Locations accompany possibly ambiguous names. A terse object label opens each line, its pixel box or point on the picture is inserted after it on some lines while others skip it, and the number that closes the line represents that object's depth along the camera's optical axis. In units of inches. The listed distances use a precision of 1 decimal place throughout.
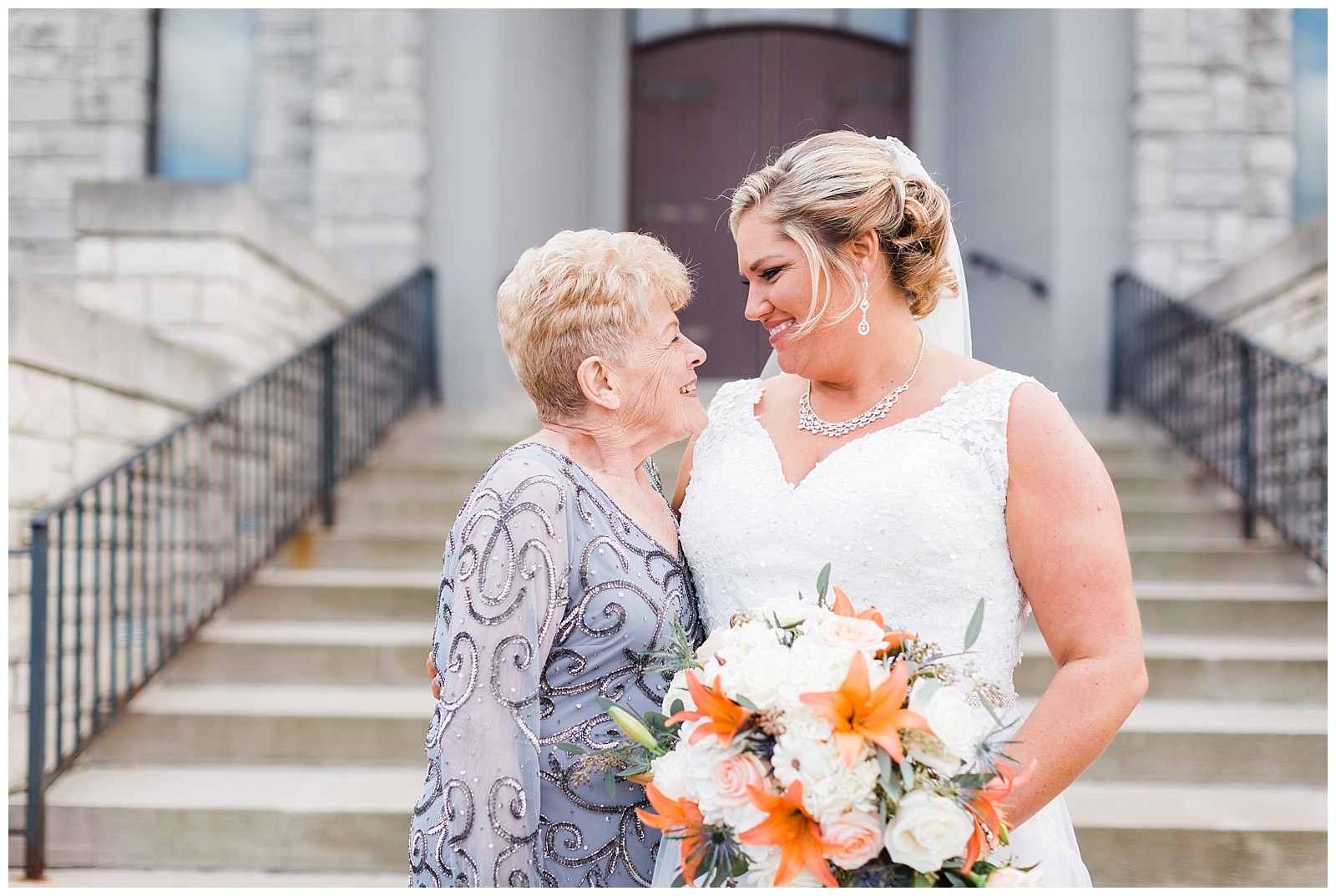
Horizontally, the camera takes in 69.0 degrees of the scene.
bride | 60.4
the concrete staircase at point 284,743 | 137.0
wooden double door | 332.2
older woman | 59.1
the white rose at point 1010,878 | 48.8
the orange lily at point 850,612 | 51.6
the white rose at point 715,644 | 51.4
